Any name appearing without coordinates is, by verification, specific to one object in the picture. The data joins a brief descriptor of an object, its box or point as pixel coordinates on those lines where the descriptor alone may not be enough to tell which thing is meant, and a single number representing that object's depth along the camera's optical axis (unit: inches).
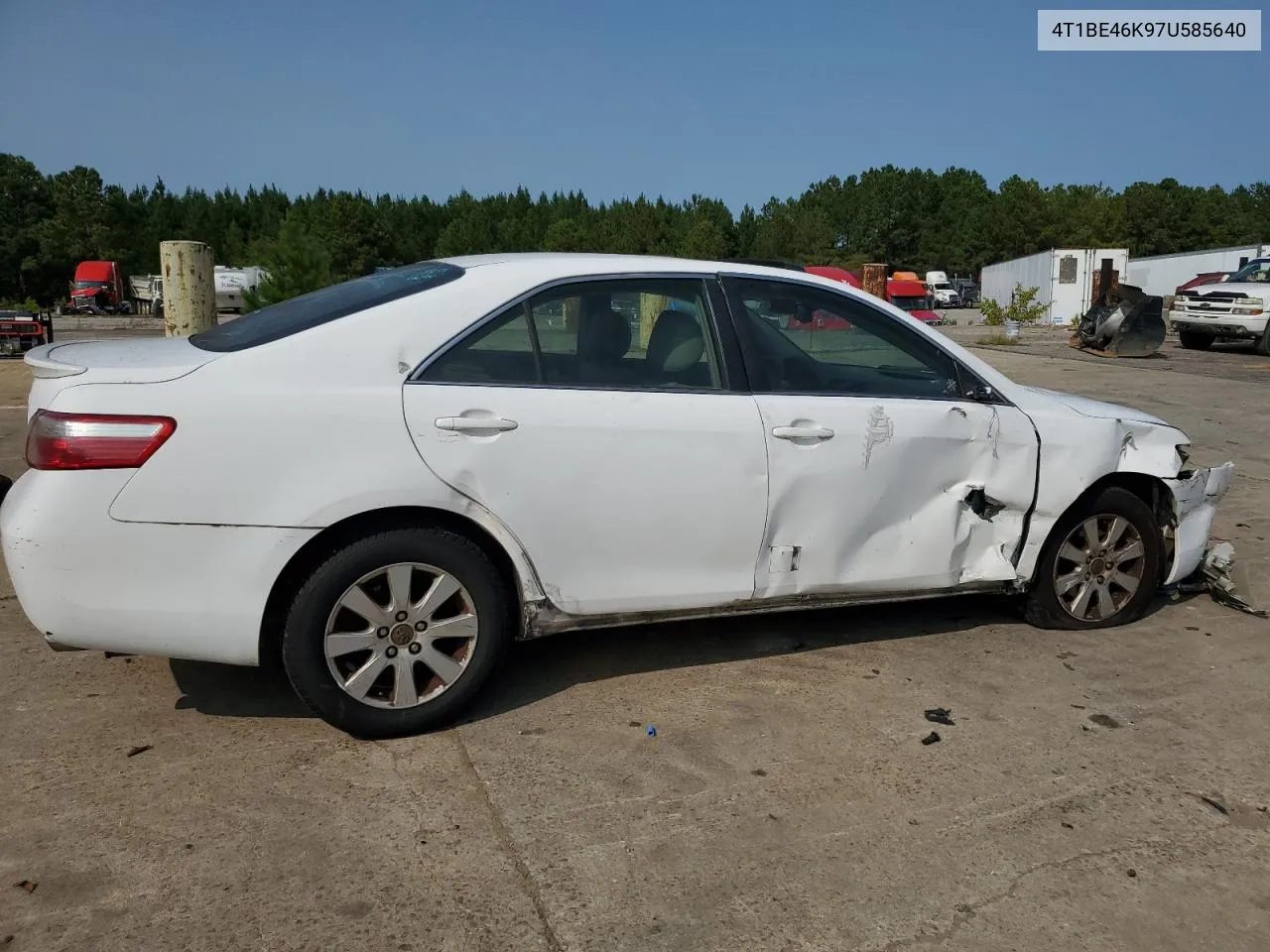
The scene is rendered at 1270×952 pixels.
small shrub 1054.4
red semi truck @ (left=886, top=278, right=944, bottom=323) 2035.4
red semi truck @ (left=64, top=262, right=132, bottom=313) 2159.2
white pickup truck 792.9
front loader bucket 774.5
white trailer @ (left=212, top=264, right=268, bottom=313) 2283.5
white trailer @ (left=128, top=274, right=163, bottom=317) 2313.0
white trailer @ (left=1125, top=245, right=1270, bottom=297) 1889.8
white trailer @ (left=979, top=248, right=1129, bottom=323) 1375.5
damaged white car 124.3
